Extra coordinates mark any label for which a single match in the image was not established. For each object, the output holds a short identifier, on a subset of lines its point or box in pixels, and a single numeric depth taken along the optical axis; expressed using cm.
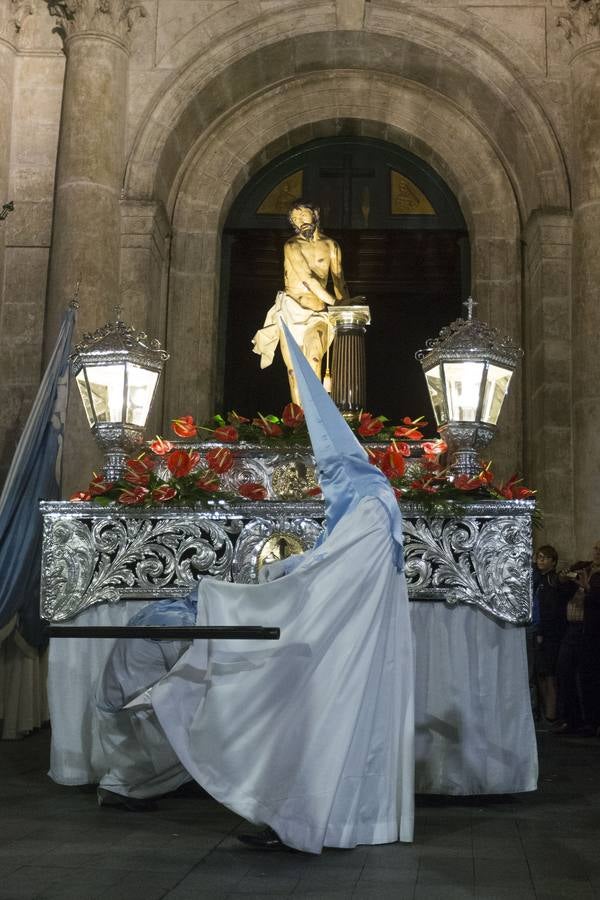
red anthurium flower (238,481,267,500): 730
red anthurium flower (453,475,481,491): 698
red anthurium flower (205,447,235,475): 757
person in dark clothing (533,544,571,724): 1060
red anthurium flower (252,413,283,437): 830
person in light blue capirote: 510
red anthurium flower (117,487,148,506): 711
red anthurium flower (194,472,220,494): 721
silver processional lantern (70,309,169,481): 777
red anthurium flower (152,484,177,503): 712
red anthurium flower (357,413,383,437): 846
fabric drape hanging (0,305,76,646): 826
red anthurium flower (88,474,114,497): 734
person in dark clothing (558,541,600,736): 983
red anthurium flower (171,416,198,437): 834
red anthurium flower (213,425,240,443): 830
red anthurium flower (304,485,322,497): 763
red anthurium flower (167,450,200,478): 725
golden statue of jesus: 1137
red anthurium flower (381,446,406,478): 738
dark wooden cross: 1473
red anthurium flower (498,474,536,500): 716
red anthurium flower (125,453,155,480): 751
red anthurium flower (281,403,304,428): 830
